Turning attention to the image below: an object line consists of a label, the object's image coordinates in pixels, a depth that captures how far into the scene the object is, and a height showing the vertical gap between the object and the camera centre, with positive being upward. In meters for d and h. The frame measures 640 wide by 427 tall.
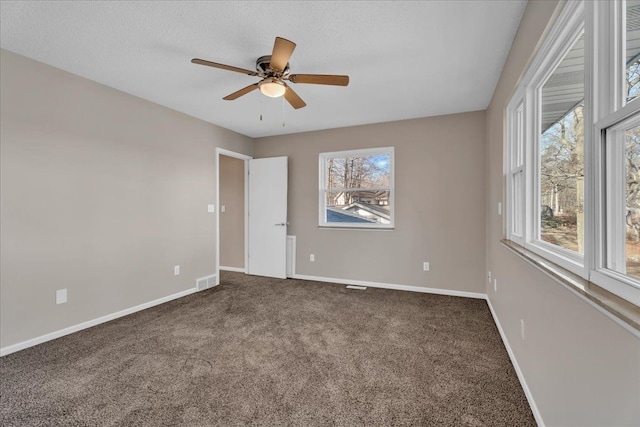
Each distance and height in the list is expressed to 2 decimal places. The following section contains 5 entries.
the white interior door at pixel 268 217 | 4.98 -0.07
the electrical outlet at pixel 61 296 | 2.72 -0.77
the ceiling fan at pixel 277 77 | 2.14 +1.10
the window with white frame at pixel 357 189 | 4.46 +0.38
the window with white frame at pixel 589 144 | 0.94 +0.29
